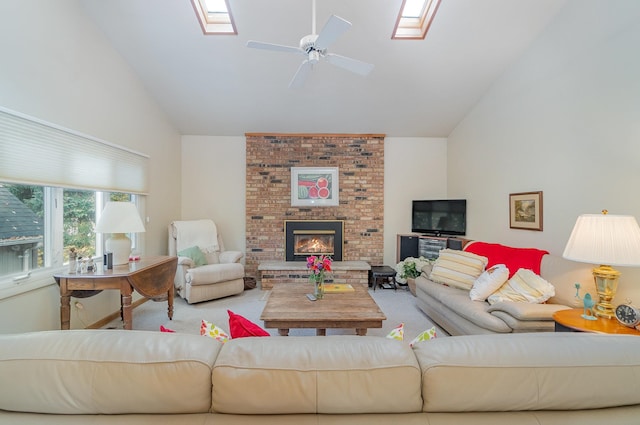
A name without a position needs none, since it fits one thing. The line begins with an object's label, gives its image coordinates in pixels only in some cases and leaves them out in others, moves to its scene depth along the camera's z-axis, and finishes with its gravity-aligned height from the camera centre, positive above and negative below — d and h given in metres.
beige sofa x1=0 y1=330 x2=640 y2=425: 0.77 -0.47
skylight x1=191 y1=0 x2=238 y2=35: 2.99 +2.08
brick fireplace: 4.86 +0.38
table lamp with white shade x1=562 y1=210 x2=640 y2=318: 1.64 -0.19
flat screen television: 4.33 -0.06
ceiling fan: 1.90 +1.26
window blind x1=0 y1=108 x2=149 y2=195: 2.08 +0.49
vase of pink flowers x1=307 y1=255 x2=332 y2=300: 2.75 -0.55
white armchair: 3.60 -0.70
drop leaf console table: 2.29 -0.58
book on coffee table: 2.94 -0.78
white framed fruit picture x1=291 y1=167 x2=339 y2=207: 4.84 +0.46
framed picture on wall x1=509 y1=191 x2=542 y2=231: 2.98 +0.04
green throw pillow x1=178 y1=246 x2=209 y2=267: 3.98 -0.58
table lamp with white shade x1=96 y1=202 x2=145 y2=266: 2.47 -0.11
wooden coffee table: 2.24 -0.81
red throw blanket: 2.67 -0.43
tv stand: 4.27 -0.48
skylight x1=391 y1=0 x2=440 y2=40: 2.97 +2.08
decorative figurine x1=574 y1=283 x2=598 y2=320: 1.83 -0.62
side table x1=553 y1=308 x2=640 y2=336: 1.65 -0.67
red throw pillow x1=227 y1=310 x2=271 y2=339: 1.18 -0.48
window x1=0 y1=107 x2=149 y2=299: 2.12 +0.17
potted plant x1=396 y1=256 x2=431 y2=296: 4.19 -0.82
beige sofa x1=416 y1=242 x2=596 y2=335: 2.09 -0.77
